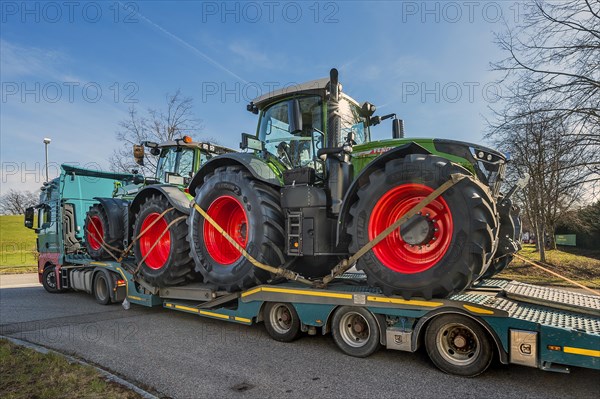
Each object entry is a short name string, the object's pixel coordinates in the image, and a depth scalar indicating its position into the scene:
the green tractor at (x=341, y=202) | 3.76
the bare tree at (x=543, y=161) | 11.39
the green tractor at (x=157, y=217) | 6.43
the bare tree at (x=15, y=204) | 64.12
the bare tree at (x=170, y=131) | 18.47
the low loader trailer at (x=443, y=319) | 3.37
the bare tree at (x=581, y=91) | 10.55
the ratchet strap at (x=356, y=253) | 3.76
